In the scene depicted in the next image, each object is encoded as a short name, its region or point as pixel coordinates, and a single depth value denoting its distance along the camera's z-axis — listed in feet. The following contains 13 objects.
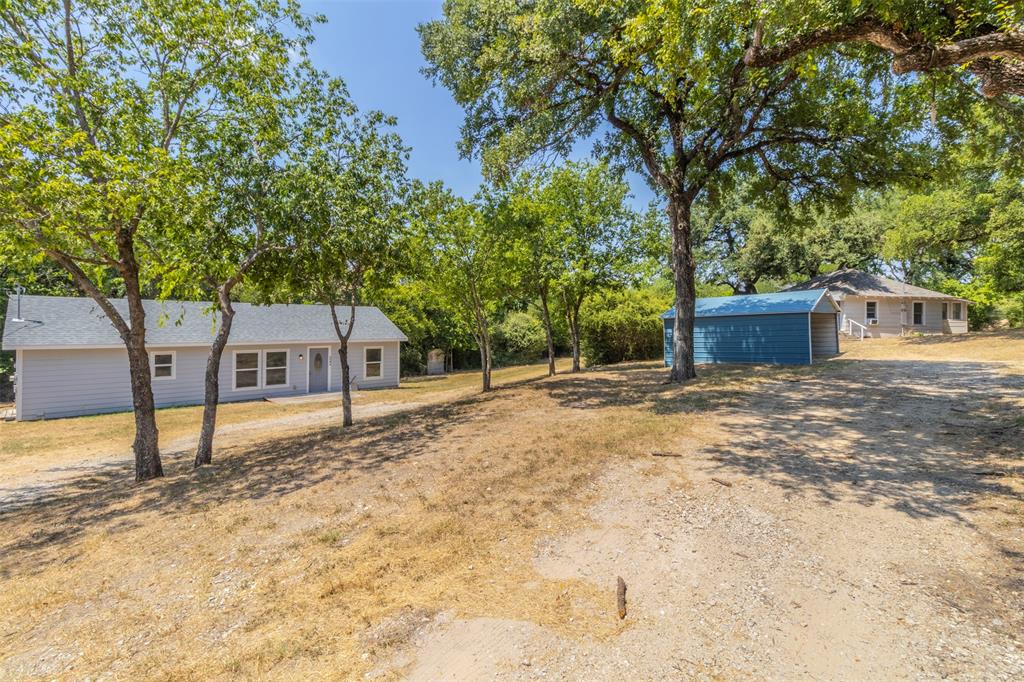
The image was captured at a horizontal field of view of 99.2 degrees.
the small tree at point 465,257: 41.42
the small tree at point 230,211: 23.98
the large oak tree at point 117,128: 18.97
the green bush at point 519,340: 98.43
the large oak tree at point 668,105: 29.71
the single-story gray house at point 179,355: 47.29
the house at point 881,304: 83.05
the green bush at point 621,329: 76.89
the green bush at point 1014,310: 87.66
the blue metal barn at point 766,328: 51.71
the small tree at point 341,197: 26.11
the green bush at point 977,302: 96.12
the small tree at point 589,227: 56.54
